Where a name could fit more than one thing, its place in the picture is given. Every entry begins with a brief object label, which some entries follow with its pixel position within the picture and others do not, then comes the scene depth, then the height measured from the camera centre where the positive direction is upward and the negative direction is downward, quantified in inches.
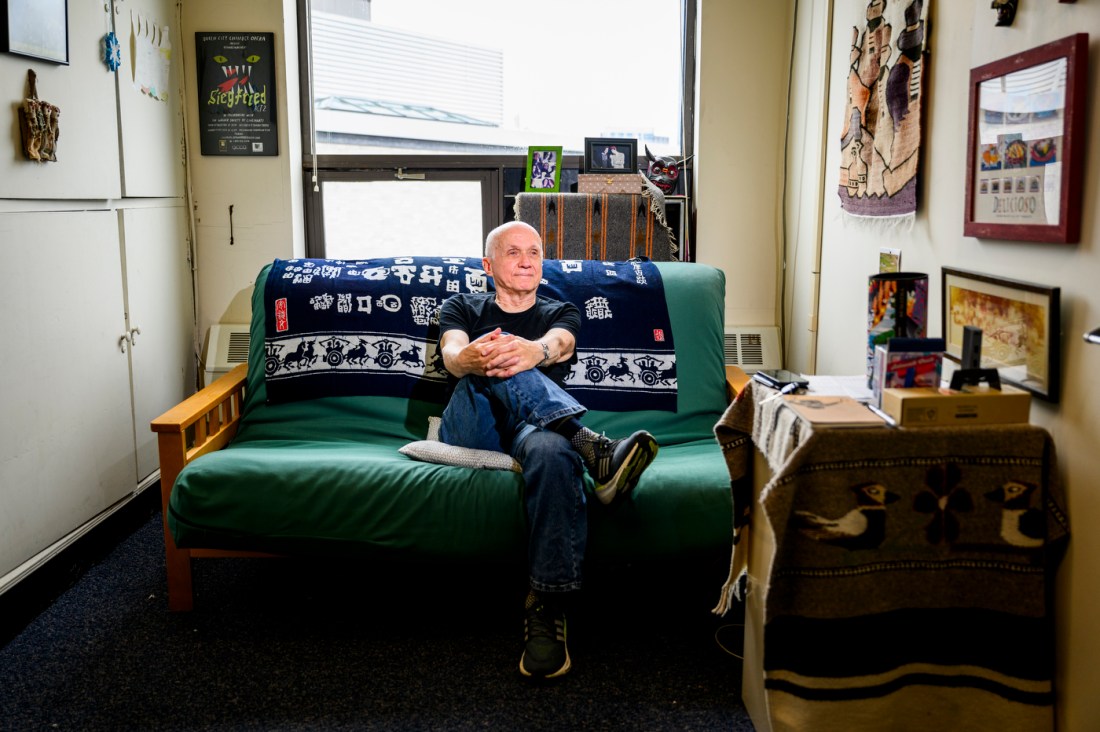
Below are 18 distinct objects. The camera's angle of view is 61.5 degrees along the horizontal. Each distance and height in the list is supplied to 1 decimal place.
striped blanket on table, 62.4 -23.0
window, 147.5 +22.8
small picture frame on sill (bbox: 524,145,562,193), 138.0 +10.9
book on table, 62.5 -11.6
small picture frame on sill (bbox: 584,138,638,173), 134.9 +12.8
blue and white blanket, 109.6 -10.7
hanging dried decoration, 94.4 +12.0
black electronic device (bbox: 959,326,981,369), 66.1 -7.4
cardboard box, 62.2 -10.9
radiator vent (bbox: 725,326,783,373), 141.3 -15.8
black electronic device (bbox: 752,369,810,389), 72.0 -10.9
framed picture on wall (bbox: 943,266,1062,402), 66.2 -6.2
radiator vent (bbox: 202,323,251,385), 139.4 -15.8
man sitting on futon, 83.0 -17.5
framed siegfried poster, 137.7 +22.0
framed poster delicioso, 63.0 +7.3
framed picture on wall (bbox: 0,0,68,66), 90.4 +21.8
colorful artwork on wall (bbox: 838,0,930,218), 92.0 +14.3
